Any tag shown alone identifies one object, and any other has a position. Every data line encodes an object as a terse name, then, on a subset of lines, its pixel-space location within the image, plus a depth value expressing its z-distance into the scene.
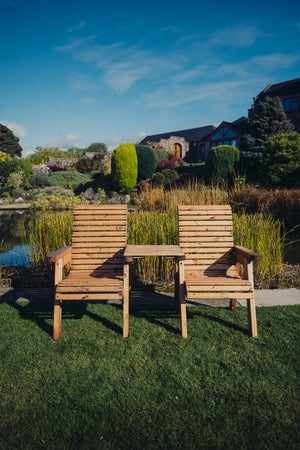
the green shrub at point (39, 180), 21.16
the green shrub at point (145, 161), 18.84
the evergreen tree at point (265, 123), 18.75
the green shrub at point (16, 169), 19.30
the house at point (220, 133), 22.92
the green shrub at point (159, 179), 18.06
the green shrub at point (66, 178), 21.64
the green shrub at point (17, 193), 18.20
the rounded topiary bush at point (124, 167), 15.77
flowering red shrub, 22.93
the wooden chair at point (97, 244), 3.23
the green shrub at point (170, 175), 19.08
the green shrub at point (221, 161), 16.80
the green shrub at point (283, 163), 13.55
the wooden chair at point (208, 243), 3.27
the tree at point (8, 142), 48.47
